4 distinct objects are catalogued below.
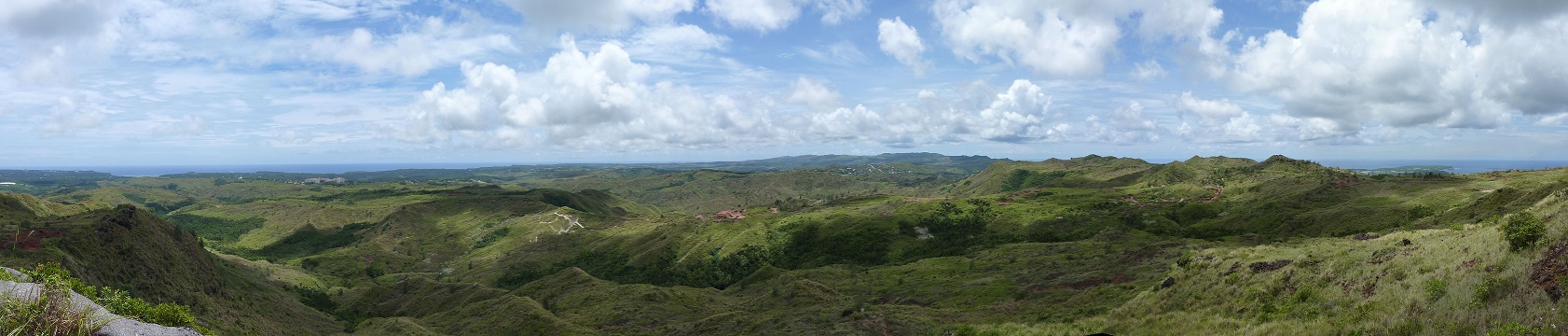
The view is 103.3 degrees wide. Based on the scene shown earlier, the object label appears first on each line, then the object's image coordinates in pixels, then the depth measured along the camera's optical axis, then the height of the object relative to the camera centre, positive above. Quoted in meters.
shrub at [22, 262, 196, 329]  18.14 -4.53
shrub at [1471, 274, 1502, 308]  24.61 -5.38
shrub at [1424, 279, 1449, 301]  27.50 -5.87
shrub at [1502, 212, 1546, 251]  27.78 -3.42
